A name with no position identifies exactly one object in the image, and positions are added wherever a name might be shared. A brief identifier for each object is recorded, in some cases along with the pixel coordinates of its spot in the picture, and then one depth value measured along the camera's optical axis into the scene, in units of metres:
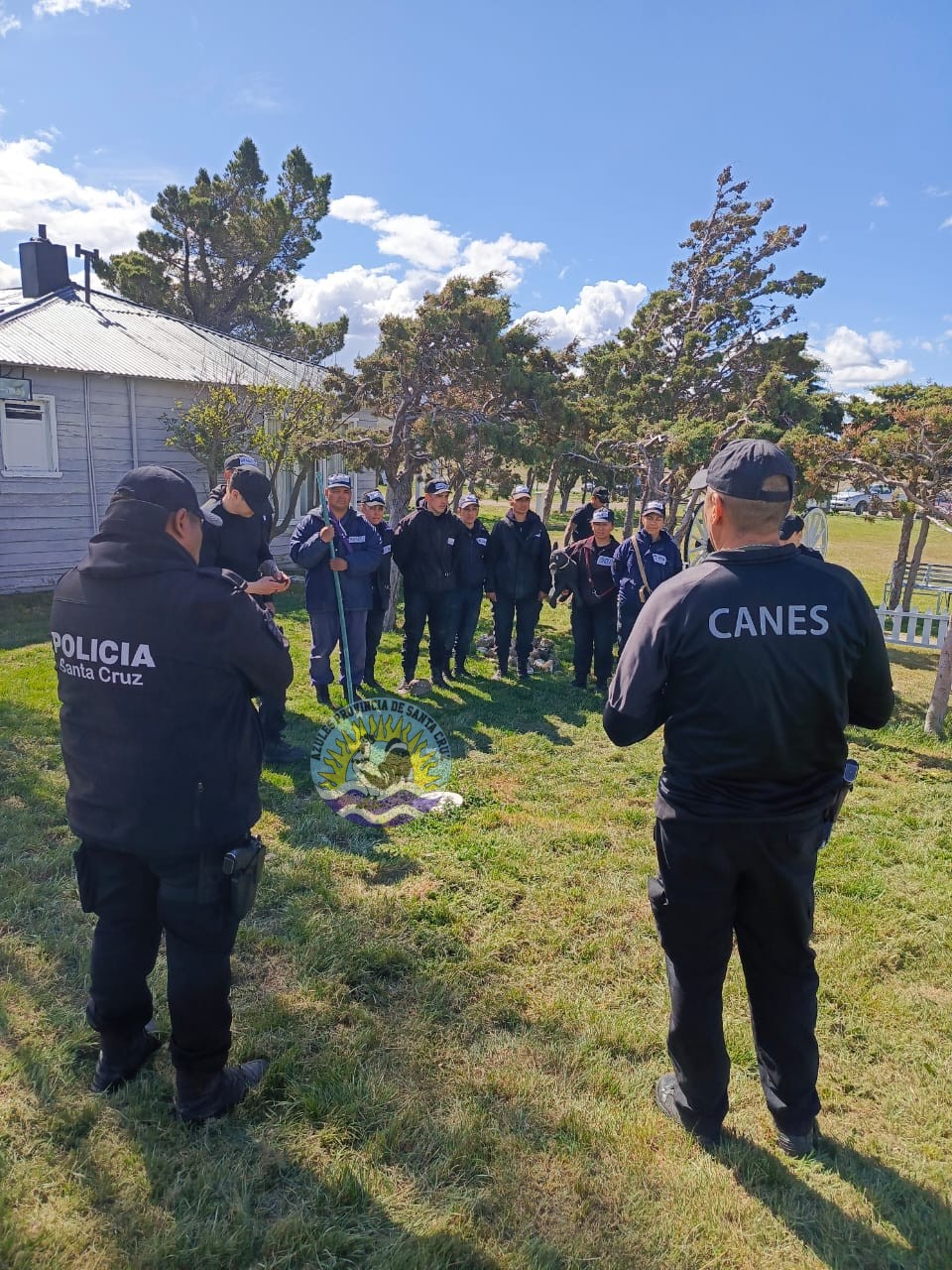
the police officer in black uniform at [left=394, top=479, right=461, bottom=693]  7.56
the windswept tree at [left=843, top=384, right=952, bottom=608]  7.67
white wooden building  11.96
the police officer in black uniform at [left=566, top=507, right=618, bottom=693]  7.90
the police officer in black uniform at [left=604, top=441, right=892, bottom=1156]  2.16
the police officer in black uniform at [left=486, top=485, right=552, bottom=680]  8.16
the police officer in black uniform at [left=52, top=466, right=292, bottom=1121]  2.21
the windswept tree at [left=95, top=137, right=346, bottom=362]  24.83
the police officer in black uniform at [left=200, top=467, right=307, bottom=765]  4.89
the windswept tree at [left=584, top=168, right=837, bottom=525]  10.38
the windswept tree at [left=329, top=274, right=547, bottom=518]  9.31
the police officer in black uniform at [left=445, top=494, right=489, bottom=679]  7.98
